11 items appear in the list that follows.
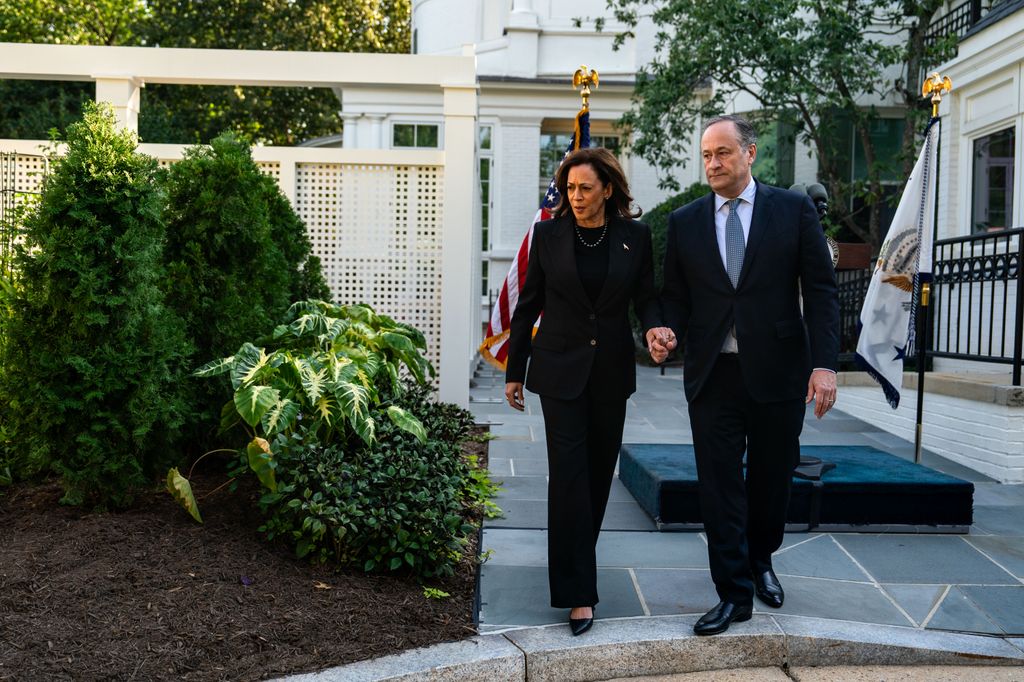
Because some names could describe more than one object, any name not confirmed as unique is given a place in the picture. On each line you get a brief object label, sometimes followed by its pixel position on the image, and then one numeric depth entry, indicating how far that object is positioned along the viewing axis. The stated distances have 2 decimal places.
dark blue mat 5.66
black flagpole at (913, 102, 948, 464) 7.29
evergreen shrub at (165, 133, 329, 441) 6.07
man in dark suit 4.08
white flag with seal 7.25
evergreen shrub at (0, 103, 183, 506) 4.88
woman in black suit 4.09
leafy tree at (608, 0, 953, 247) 13.42
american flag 7.27
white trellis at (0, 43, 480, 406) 8.53
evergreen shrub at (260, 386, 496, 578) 4.57
